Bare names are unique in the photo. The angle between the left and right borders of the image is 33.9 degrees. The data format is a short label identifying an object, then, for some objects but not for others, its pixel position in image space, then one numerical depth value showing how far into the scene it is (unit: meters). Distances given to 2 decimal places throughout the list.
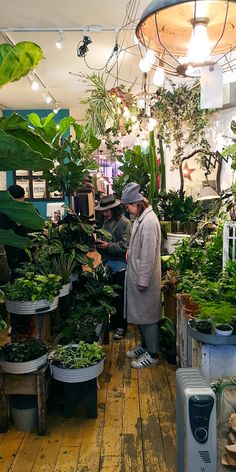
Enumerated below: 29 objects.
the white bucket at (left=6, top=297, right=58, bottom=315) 2.85
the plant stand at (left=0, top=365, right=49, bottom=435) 2.62
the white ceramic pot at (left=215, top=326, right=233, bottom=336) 2.28
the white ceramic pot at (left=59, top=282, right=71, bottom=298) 3.24
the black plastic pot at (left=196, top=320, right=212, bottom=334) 2.32
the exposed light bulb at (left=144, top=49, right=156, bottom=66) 2.69
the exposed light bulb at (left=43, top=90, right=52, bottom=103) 7.31
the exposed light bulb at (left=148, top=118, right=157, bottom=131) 5.34
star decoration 5.66
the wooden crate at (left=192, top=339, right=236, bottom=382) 2.36
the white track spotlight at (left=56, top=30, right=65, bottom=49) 4.84
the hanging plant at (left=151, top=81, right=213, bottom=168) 5.11
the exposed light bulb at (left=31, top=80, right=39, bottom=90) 6.17
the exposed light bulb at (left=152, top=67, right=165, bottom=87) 3.44
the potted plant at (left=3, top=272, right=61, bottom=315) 2.86
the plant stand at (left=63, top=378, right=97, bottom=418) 2.75
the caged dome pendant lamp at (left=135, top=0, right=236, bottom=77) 1.60
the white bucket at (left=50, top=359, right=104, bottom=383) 2.65
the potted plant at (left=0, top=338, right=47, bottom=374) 2.60
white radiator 1.65
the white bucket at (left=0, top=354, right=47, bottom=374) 2.59
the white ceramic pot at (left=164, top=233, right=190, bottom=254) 4.79
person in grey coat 3.44
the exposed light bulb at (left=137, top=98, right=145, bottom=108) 5.56
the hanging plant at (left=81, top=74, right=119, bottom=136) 5.42
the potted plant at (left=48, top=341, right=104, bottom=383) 2.66
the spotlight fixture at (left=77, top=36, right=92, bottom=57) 4.81
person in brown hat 4.29
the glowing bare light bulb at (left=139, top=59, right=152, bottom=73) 2.79
